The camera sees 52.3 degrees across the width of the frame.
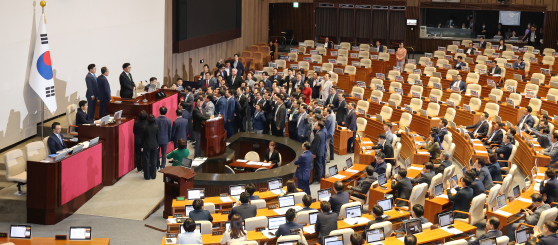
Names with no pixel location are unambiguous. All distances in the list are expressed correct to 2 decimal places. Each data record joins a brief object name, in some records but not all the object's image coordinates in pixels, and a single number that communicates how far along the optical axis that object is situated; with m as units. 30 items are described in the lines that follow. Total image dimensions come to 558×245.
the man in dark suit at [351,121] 14.07
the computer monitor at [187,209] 8.40
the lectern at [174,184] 9.91
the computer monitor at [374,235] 7.62
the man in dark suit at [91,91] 12.21
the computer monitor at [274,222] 7.98
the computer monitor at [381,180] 10.32
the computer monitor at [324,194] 9.57
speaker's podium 12.80
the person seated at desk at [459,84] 17.02
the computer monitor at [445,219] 8.36
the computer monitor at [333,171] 11.11
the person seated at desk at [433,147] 12.12
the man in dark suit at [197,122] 13.00
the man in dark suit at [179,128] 12.35
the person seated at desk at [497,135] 13.41
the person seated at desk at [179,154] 10.80
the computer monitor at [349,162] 11.64
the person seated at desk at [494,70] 18.38
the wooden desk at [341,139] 14.26
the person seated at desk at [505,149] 12.19
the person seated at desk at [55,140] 10.04
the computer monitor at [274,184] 10.07
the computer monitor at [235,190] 9.79
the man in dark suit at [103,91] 12.23
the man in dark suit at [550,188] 9.48
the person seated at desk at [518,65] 19.09
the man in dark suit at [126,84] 12.67
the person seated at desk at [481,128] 14.21
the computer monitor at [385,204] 9.02
